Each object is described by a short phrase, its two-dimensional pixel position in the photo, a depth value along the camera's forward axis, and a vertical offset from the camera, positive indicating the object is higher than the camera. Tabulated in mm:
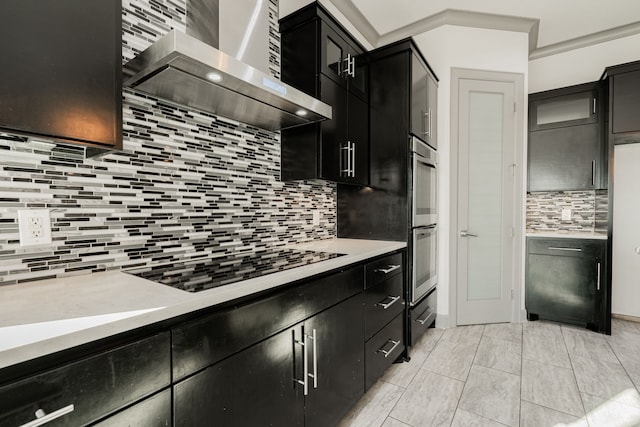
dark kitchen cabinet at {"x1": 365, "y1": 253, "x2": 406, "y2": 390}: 1767 -685
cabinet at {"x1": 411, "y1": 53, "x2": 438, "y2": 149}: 2377 +934
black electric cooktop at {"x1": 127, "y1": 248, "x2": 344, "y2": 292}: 1048 -253
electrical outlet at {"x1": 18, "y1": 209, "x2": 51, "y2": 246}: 1010 -60
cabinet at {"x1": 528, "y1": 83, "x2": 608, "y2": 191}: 2918 +699
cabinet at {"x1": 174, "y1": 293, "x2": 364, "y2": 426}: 885 -625
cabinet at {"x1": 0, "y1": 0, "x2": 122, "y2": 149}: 776 +396
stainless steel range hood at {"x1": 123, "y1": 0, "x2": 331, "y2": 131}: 1068 +529
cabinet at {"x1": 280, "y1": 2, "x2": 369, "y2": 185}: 1880 +818
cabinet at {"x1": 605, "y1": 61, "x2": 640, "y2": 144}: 2662 +1000
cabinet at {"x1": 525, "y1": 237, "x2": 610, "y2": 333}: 2783 -696
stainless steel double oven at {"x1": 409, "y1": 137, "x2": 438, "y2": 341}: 2324 -189
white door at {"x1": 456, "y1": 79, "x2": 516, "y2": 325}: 2965 +138
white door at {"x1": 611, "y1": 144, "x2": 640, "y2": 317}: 3055 -226
